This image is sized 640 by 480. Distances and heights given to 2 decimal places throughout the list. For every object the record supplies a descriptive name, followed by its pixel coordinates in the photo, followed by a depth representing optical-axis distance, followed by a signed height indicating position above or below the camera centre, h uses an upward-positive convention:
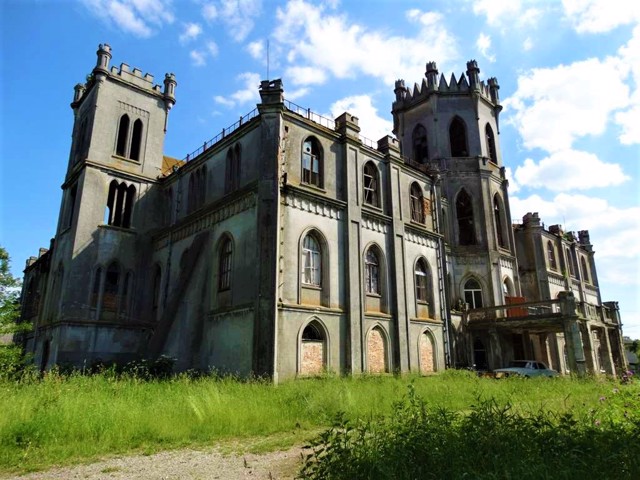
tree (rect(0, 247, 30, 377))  17.34 +1.82
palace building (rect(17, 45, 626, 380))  18.33 +5.52
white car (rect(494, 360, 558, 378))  22.23 -0.57
